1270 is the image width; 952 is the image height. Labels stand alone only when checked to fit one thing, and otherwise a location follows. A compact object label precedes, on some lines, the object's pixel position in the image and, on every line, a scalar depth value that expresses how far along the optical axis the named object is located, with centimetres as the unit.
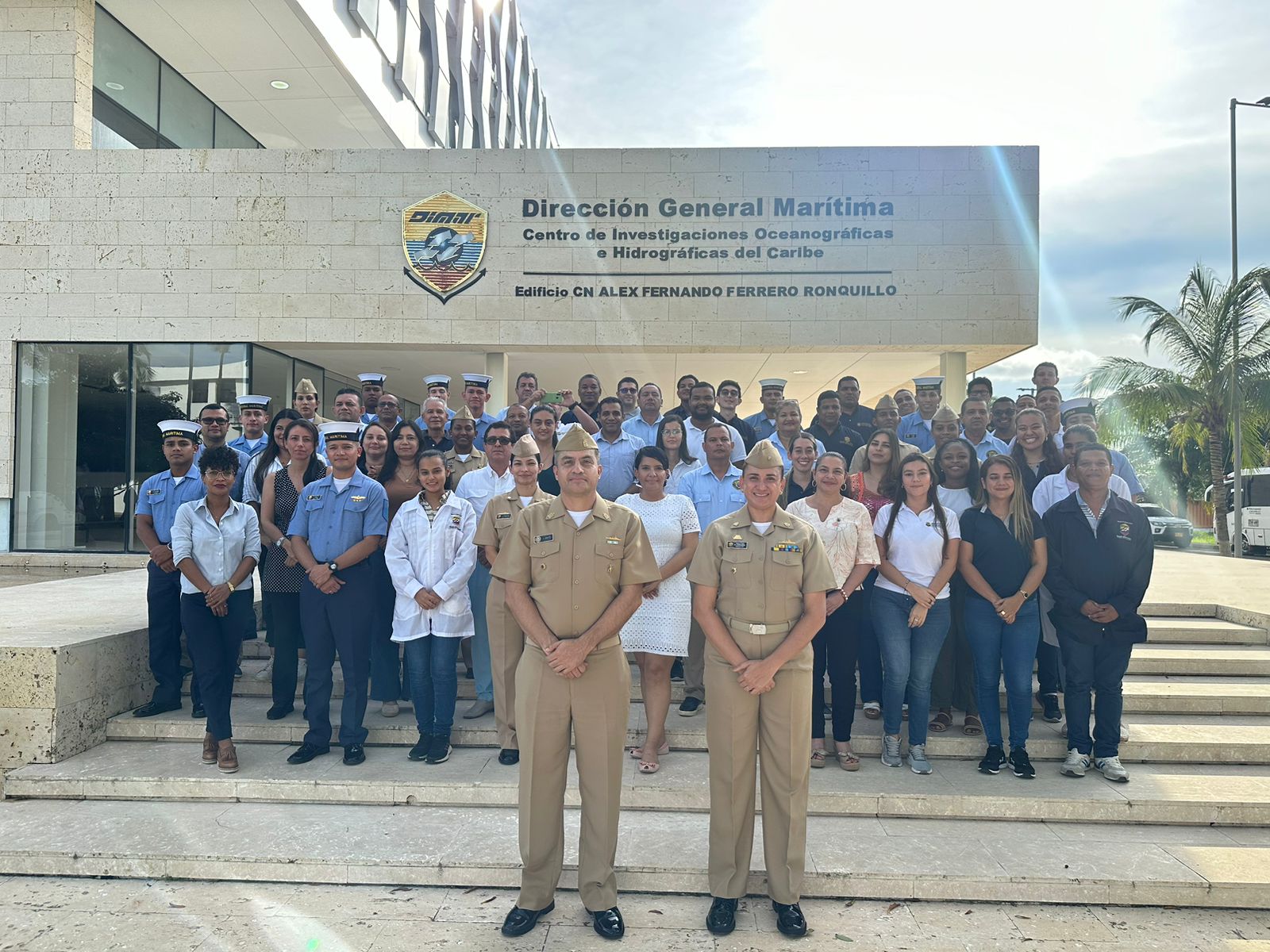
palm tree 1627
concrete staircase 360
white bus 1977
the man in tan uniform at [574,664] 324
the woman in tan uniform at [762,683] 327
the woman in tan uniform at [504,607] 457
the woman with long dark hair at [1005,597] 448
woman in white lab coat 461
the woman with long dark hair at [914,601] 449
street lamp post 1617
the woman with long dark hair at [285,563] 500
